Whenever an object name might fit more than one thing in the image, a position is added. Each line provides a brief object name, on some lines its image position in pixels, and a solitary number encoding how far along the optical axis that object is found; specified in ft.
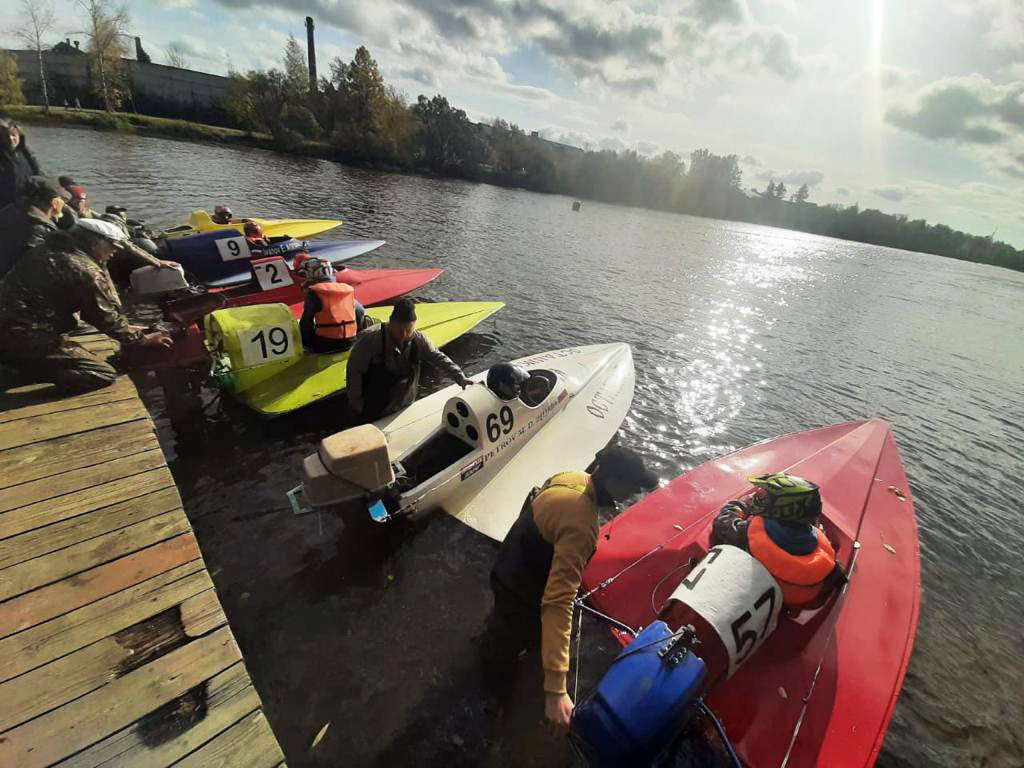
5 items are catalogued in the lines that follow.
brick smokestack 243.40
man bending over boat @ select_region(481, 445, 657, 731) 8.36
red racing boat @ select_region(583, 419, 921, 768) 11.36
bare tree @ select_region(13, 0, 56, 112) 144.00
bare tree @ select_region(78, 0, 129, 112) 158.40
